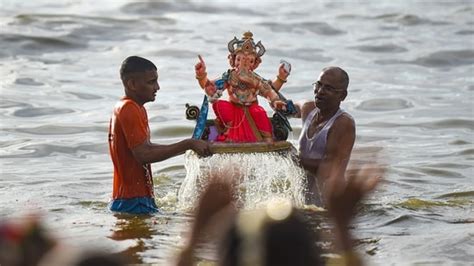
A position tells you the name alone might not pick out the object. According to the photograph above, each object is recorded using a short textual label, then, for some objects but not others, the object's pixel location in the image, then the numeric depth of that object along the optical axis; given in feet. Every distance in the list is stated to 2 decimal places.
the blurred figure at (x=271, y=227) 24.81
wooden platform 59.26
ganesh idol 61.21
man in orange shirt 58.03
